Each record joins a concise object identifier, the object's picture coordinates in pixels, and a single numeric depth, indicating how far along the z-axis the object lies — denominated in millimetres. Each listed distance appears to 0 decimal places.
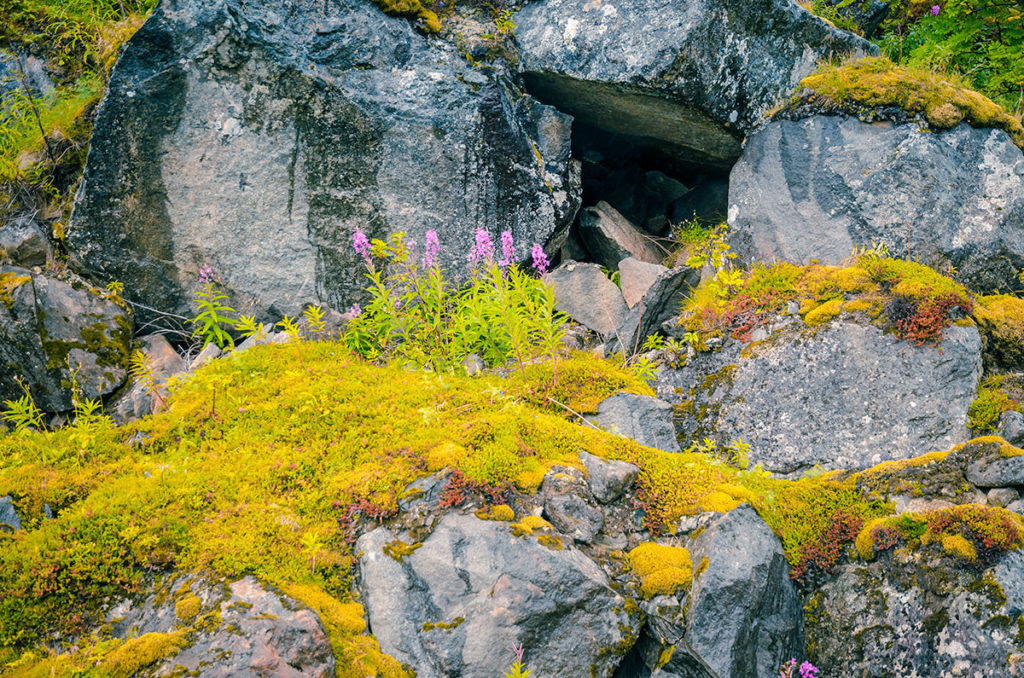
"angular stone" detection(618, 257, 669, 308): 8758
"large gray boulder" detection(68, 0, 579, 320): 8062
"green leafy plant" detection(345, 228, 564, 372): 6910
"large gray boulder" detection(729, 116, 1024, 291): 7797
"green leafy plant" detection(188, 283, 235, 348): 7246
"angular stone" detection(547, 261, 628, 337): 8562
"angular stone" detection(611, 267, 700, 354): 7922
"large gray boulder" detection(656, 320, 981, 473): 6336
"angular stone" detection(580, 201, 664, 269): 9609
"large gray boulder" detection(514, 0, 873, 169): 8633
